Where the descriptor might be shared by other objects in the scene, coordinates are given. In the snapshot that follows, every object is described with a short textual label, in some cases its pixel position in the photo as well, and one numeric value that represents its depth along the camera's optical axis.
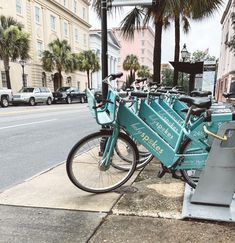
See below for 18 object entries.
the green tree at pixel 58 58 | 29.11
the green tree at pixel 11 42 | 21.69
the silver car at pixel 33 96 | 21.77
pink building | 96.96
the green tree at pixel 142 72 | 68.32
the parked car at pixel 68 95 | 26.27
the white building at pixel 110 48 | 47.66
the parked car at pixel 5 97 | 19.98
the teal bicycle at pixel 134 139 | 3.22
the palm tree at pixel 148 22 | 8.06
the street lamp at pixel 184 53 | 15.81
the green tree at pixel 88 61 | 35.50
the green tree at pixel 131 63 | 62.72
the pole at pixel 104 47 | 4.92
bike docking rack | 2.88
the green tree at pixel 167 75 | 31.61
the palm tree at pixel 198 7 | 7.09
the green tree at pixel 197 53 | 37.21
